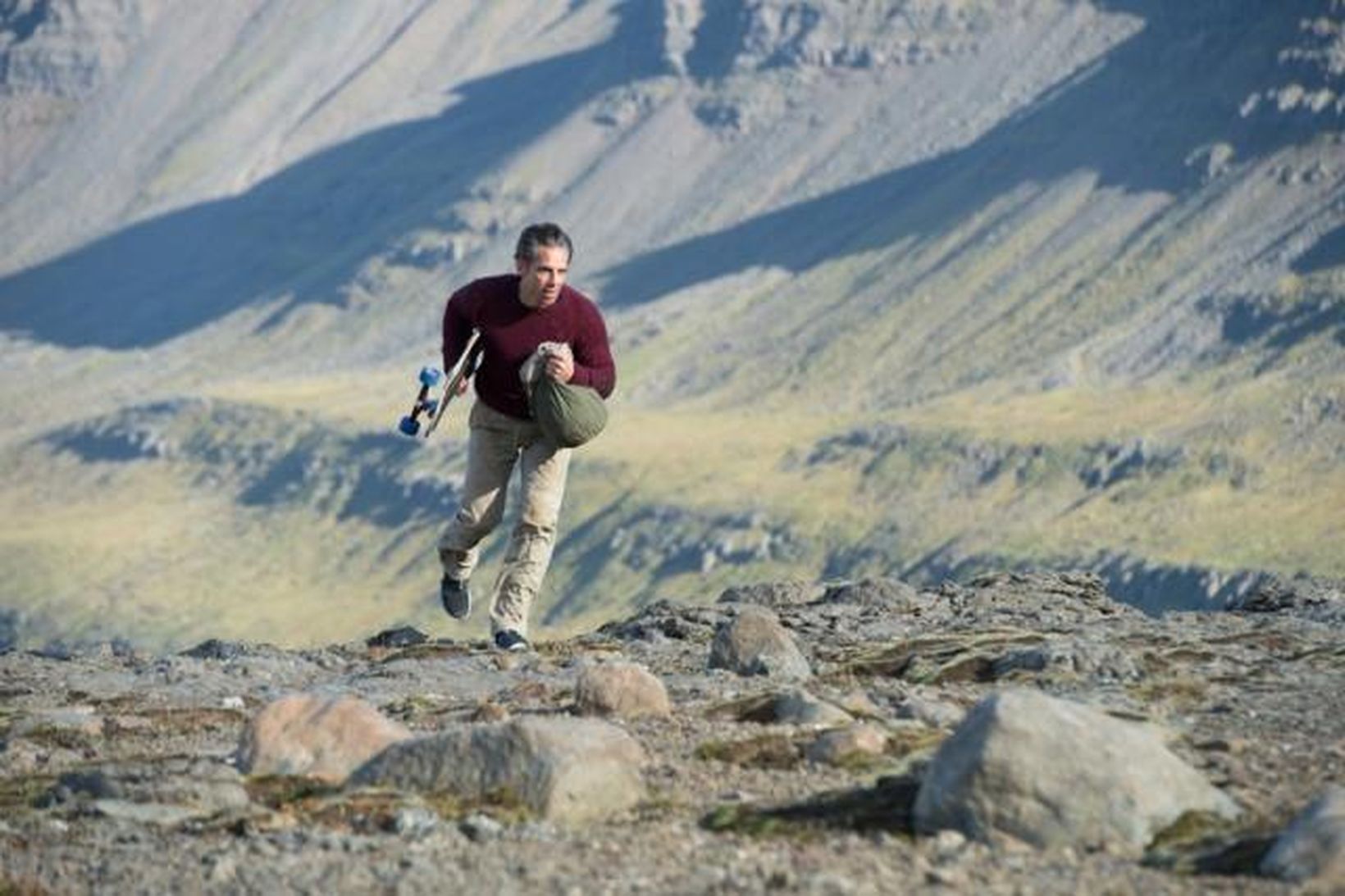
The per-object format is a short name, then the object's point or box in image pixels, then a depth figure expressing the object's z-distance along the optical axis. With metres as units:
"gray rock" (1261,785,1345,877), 13.33
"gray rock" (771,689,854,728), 19.47
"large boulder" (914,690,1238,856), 14.45
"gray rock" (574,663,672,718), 20.22
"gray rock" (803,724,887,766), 17.56
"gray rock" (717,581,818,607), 33.09
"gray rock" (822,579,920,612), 31.09
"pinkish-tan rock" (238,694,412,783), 17.81
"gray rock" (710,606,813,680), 24.00
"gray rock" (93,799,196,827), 16.62
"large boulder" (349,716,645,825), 15.88
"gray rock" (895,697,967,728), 19.42
